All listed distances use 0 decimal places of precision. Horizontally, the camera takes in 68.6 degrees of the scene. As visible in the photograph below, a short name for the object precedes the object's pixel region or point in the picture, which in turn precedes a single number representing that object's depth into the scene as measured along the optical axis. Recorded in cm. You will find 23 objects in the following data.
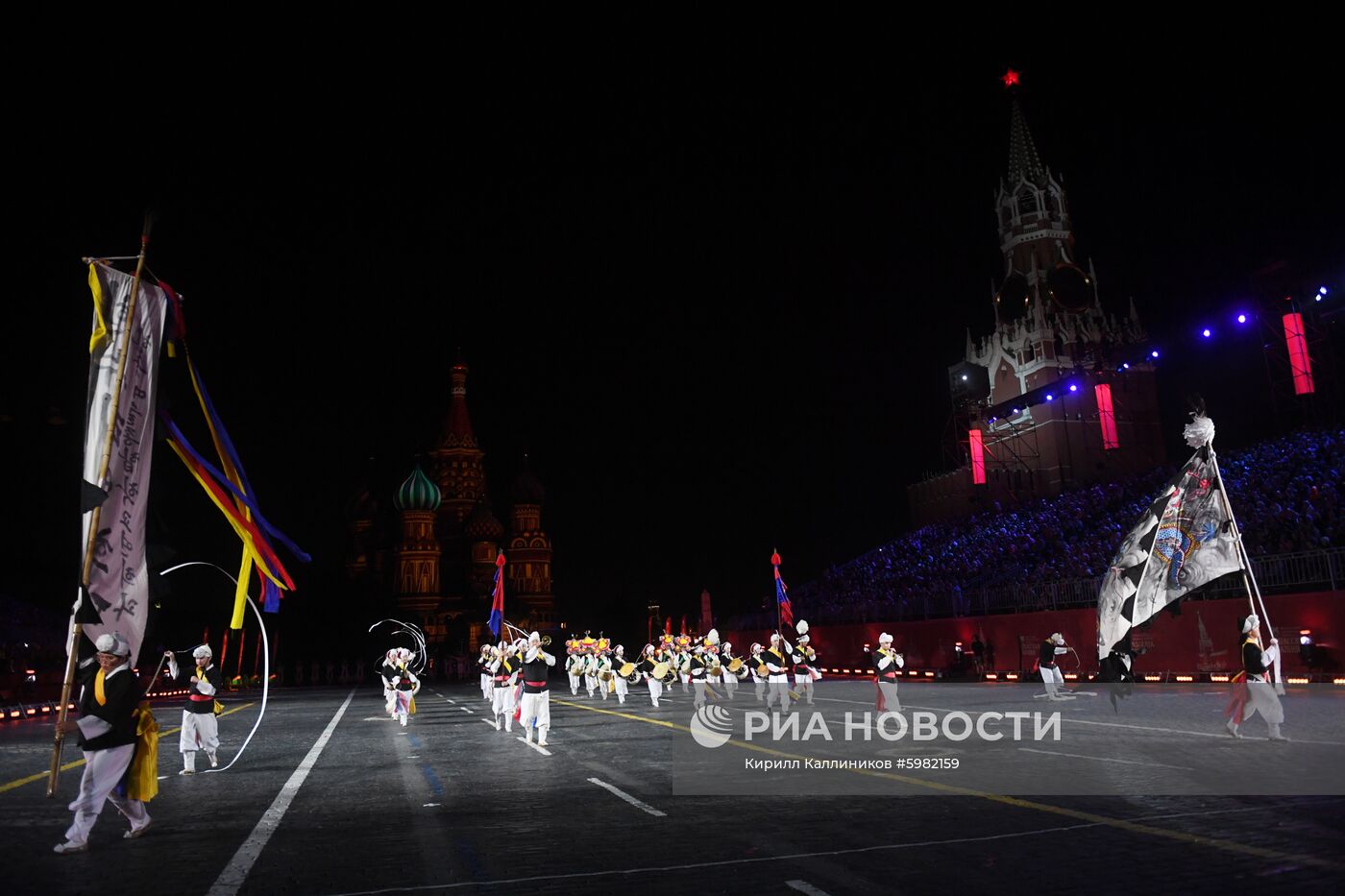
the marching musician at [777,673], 2312
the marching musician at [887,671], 2003
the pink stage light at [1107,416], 4666
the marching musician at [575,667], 3884
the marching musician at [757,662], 2308
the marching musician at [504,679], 1884
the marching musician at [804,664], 2283
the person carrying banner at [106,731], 813
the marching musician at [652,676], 2938
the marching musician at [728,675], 3231
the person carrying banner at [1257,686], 1298
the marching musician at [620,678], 3294
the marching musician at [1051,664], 2350
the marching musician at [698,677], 2806
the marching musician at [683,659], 3400
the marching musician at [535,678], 1742
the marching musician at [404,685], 2345
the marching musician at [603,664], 3492
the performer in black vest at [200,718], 1425
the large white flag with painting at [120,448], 879
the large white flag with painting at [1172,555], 1460
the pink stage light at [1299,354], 3444
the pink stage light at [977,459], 5812
